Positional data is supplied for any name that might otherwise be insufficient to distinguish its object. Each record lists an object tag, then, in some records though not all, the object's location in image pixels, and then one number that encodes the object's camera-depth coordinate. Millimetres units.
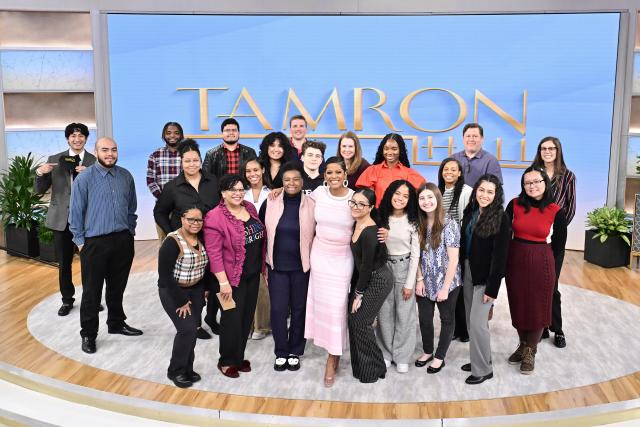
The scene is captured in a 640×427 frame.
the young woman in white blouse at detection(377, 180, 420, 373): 4066
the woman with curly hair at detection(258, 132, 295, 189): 4773
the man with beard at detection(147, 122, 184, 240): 5258
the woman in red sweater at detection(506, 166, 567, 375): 4078
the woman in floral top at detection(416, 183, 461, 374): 4082
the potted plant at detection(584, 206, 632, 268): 7203
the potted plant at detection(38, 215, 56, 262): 7234
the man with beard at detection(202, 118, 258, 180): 5270
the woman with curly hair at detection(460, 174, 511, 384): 3893
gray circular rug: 3990
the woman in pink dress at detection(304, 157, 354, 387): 3961
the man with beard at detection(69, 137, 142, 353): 4559
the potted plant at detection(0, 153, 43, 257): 7348
